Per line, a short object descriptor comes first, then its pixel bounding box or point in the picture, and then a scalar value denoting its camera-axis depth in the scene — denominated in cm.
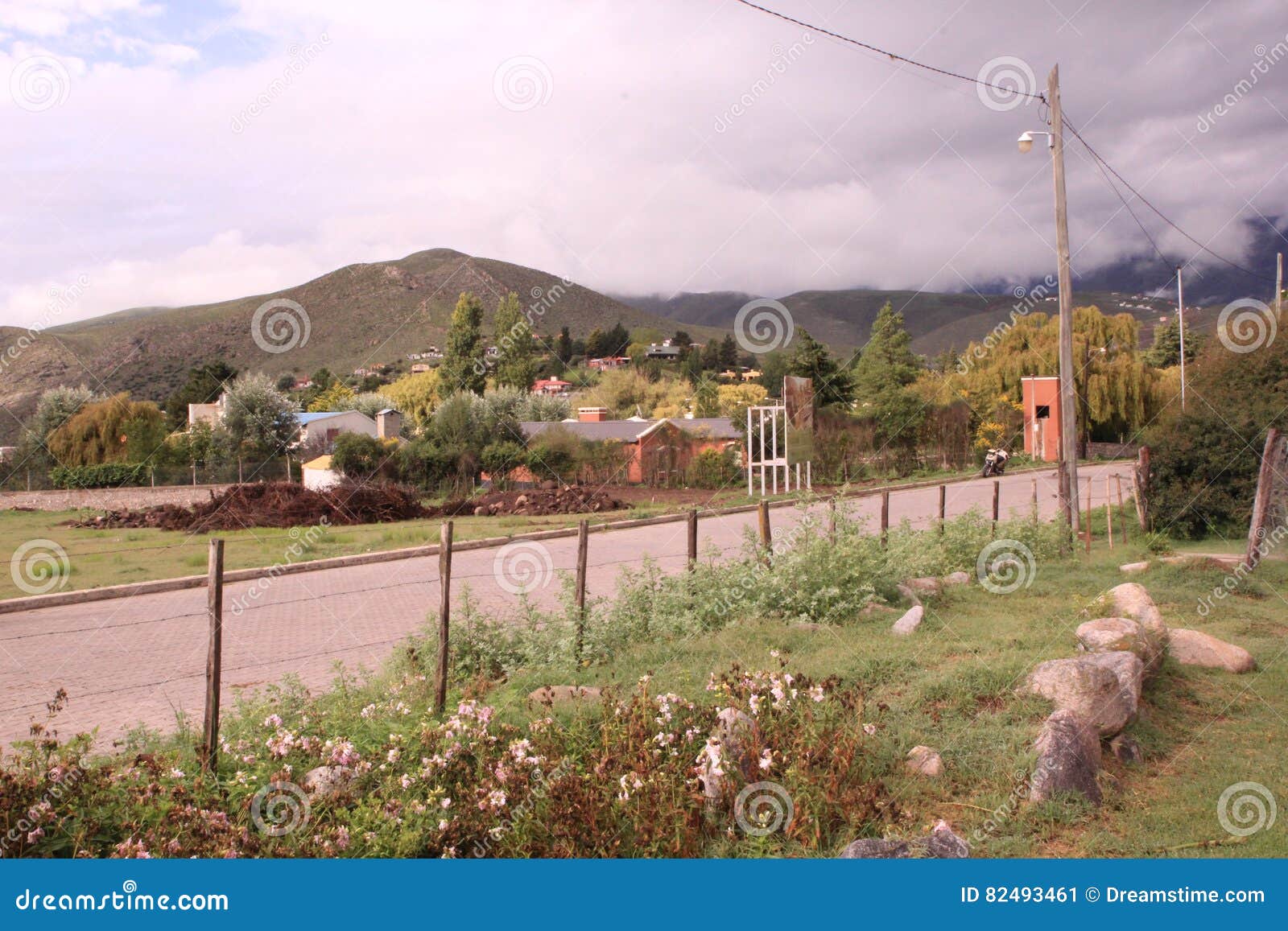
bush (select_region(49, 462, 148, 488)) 3728
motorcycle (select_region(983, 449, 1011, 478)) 3784
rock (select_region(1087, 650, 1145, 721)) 571
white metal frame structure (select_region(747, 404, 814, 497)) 3014
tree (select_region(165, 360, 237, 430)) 4854
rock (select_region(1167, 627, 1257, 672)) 720
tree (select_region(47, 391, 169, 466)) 3956
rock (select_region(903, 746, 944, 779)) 507
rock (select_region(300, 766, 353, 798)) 465
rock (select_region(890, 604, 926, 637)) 796
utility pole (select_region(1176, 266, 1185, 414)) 4394
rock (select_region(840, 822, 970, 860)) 393
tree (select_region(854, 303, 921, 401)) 4627
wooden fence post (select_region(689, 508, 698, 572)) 935
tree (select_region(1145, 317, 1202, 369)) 7100
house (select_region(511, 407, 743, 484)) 3497
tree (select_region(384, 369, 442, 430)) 6038
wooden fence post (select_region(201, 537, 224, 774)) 511
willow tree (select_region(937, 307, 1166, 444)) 5081
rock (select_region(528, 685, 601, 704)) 579
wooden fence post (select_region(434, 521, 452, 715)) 598
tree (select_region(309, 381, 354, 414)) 5747
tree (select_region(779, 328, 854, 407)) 4725
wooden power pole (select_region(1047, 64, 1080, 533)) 1563
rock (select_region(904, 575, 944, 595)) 980
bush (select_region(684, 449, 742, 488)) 3472
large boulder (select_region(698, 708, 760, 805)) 464
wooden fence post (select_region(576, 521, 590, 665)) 790
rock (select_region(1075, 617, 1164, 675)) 668
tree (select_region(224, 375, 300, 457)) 3912
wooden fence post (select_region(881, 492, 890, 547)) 1158
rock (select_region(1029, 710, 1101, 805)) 484
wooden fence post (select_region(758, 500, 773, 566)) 1001
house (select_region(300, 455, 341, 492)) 3425
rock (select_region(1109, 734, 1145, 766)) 545
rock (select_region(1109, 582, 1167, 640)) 769
